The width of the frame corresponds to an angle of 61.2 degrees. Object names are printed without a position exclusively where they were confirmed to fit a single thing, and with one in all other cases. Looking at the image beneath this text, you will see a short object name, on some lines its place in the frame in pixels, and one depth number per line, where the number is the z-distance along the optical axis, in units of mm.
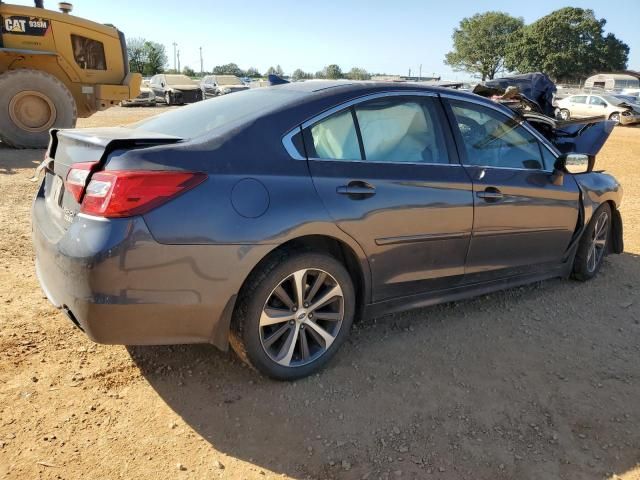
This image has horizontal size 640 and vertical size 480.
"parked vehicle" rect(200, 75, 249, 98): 30247
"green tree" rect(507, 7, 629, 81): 65500
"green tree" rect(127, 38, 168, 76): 67750
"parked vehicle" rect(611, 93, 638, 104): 26772
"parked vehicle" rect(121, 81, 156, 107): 29984
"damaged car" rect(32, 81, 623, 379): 2453
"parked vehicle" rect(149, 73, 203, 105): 29430
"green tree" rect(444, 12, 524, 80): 76250
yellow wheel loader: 10117
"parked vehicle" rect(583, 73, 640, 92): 44750
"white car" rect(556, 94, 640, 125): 24938
